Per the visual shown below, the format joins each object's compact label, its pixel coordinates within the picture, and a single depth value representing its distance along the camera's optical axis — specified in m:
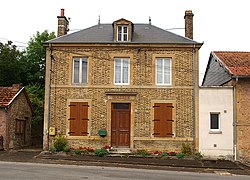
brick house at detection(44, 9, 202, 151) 19.19
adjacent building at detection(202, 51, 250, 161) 18.62
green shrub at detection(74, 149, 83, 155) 18.67
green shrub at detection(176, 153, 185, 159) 18.23
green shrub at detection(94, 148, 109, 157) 18.31
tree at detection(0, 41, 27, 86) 31.58
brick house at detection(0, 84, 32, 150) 20.42
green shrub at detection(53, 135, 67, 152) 18.80
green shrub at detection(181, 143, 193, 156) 18.56
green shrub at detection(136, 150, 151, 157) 18.58
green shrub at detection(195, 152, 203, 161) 18.34
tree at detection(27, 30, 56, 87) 34.06
